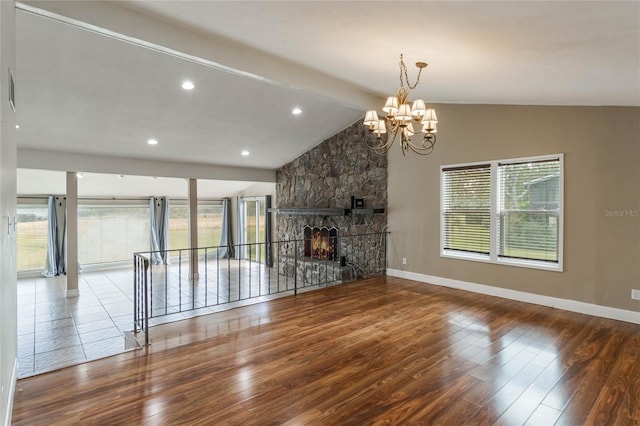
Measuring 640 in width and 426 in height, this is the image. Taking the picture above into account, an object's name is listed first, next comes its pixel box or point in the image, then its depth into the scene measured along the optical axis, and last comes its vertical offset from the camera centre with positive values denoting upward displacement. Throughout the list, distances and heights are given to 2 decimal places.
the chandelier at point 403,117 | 3.33 +0.93
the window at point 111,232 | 9.56 -0.72
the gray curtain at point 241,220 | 11.62 -0.44
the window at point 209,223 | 11.70 -0.56
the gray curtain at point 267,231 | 9.90 -0.71
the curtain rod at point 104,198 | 8.73 +0.28
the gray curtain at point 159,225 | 10.55 -0.56
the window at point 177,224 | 11.00 -0.54
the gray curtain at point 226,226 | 12.02 -0.66
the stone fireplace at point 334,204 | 6.97 +0.08
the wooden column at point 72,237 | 6.54 -0.57
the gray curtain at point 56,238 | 8.89 -0.80
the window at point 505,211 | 4.69 -0.07
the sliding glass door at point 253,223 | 10.72 -0.52
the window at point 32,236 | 8.60 -0.74
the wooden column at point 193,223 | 8.17 -0.39
